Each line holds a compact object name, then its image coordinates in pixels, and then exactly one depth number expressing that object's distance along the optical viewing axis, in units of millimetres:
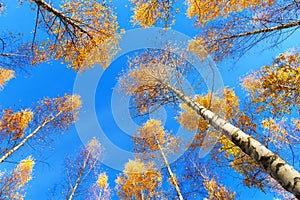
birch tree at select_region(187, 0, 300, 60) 4272
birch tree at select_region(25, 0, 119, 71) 4516
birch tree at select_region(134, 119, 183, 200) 9115
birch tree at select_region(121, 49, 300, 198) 2143
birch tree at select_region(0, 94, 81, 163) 7988
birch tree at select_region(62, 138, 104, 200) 8994
